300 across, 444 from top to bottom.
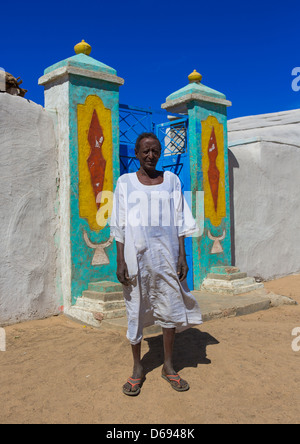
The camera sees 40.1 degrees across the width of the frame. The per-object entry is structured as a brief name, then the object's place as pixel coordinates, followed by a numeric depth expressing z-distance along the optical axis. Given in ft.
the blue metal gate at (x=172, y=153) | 19.01
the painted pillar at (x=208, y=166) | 19.99
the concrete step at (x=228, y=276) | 19.08
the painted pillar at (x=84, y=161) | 15.65
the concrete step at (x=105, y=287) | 14.89
